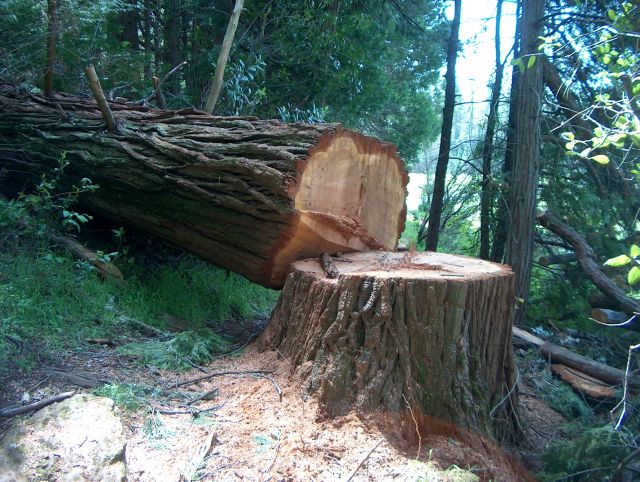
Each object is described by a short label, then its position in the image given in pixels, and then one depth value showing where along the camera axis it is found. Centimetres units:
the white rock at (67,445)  228
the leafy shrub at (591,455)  305
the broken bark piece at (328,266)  343
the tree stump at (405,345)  299
